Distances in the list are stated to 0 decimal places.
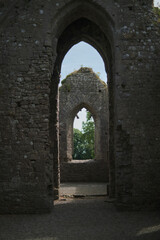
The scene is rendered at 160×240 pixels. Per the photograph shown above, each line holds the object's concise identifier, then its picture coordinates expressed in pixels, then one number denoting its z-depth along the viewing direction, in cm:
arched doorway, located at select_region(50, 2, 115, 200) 838
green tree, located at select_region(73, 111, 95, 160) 2345
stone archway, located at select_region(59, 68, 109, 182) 1351
